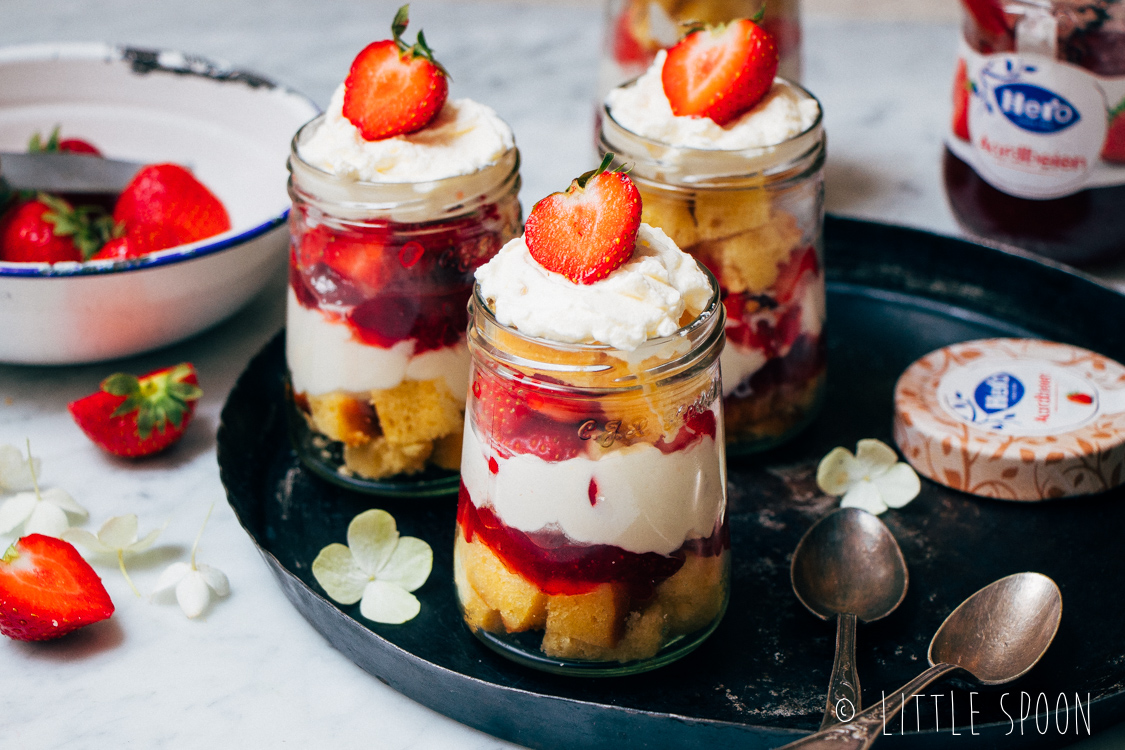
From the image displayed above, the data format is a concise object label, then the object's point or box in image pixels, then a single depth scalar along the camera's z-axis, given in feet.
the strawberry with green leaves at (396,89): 2.35
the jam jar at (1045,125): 2.70
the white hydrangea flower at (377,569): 2.32
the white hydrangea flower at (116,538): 2.41
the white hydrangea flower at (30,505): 2.45
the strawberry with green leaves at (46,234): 2.73
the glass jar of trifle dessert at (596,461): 2.13
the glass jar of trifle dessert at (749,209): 2.41
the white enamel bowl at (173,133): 2.64
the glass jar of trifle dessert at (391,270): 2.35
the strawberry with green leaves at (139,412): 2.54
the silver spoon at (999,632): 2.22
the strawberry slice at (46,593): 2.28
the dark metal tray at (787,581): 2.19
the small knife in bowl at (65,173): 2.82
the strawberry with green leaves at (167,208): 2.73
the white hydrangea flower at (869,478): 2.47
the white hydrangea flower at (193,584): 2.36
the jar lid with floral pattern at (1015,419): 2.44
